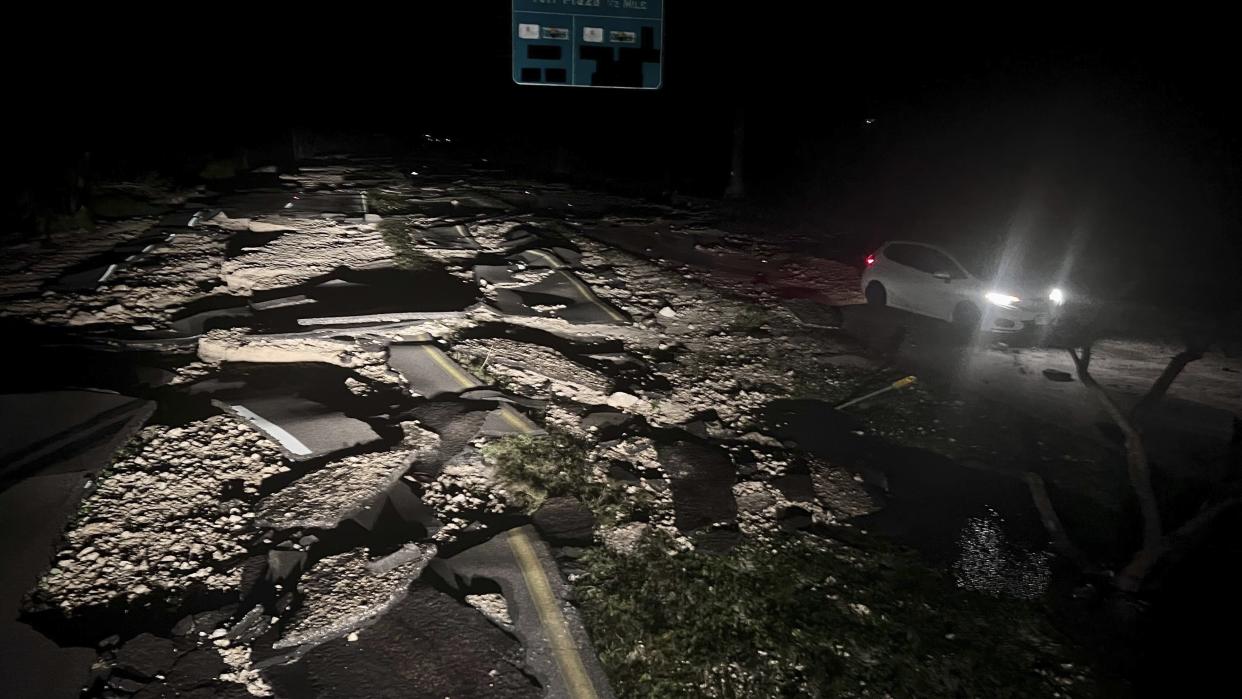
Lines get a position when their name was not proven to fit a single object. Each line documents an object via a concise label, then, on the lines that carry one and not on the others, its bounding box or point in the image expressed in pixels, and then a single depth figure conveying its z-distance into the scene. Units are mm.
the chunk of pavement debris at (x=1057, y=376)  9297
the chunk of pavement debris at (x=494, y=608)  4281
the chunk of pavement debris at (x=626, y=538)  5062
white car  10344
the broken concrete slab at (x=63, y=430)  5281
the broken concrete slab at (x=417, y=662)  3738
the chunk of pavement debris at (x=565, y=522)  5125
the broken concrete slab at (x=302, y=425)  5852
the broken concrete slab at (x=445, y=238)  13438
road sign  15789
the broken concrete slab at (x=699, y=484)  5531
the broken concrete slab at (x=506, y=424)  6469
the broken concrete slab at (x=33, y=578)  3600
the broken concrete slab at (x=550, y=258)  12391
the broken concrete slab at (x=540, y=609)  3914
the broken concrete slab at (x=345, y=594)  4065
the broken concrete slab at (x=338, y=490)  4984
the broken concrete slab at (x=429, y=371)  7191
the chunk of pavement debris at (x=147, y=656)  3732
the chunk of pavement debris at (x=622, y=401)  7293
